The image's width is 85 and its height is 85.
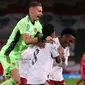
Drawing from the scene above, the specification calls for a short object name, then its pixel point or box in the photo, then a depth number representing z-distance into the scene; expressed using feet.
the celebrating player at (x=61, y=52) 47.20
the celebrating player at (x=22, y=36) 48.39
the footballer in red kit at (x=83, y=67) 83.71
